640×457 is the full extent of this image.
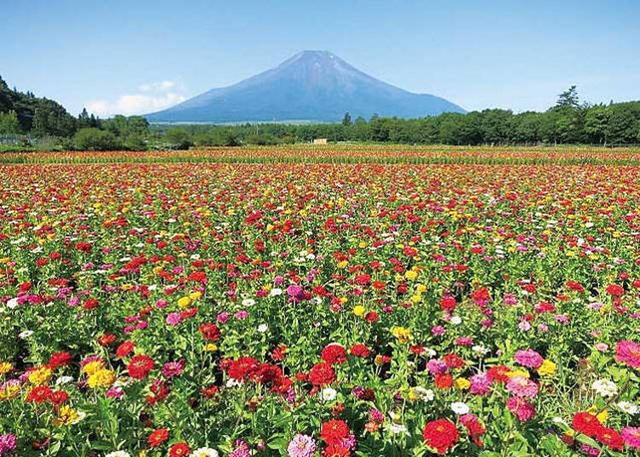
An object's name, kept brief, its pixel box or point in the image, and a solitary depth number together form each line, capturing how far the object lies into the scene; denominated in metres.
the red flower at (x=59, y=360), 2.58
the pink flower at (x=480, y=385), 2.56
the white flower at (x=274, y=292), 3.98
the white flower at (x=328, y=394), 2.44
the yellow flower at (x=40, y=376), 2.42
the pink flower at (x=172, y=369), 2.68
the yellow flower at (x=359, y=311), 3.36
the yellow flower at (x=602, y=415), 2.26
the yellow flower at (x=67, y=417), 2.27
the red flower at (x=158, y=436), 2.13
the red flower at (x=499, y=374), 2.35
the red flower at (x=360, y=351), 2.69
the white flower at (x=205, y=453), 2.06
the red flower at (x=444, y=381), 2.38
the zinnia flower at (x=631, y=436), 1.96
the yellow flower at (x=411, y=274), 4.23
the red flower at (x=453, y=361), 2.77
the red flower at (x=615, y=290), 3.56
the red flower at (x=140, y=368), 2.25
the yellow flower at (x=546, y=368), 2.37
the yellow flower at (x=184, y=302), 3.36
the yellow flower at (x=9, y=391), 2.40
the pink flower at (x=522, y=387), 2.07
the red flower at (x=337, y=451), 1.81
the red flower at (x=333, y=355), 2.47
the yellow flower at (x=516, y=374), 2.32
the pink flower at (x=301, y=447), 1.93
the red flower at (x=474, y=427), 2.22
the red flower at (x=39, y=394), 2.17
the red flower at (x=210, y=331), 2.84
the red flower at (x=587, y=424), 1.87
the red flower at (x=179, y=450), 1.93
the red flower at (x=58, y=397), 2.23
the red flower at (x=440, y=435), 1.84
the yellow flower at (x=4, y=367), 2.54
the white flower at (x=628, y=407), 2.48
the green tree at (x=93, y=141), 43.38
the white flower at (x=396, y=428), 2.16
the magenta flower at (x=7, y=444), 2.03
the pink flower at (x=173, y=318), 3.11
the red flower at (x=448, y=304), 3.50
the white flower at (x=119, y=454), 2.09
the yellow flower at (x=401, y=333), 3.05
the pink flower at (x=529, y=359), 2.44
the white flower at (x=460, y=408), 2.41
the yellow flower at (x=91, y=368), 2.35
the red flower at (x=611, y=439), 1.87
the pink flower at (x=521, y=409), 2.13
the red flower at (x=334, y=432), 1.86
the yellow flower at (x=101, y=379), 2.27
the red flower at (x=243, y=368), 2.26
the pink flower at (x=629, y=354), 2.29
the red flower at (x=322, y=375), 2.28
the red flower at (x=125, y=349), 2.60
